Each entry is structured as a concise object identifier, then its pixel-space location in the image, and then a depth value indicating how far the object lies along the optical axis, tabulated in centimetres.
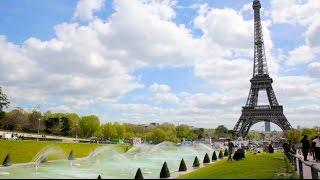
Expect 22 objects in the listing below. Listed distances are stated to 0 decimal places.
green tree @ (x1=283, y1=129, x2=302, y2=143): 6680
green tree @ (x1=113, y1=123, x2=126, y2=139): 8803
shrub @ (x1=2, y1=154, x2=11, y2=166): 2279
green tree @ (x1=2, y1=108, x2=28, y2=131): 7039
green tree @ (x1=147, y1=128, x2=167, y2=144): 8324
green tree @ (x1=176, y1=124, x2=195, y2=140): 10516
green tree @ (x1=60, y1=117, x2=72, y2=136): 7694
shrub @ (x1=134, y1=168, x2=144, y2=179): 1350
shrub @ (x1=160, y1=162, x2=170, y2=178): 1571
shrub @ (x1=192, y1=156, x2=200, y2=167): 2197
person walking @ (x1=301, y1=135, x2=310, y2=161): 1846
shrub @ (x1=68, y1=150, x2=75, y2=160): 2823
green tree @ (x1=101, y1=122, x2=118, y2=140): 8388
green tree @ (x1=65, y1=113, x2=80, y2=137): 7958
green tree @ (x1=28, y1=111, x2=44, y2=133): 7526
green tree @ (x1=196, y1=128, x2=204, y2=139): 11029
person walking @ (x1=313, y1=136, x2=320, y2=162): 1799
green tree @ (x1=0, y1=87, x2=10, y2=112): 5044
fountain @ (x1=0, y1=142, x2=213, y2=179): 1746
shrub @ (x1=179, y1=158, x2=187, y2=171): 1899
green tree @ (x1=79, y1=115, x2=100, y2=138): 7953
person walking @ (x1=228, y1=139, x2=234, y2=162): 2256
